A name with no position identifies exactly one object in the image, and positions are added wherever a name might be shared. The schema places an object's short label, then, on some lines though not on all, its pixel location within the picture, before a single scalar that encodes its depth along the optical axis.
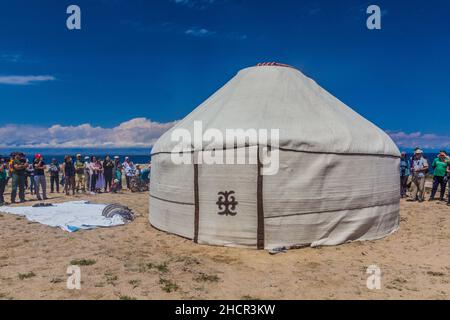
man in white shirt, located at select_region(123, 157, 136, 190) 15.86
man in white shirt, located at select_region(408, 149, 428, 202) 11.34
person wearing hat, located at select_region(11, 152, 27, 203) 11.27
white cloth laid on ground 8.51
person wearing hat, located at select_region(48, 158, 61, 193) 13.68
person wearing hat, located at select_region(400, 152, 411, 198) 12.38
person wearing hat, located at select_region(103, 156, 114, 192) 14.64
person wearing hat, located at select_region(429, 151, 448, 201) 11.37
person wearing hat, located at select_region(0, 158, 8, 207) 11.19
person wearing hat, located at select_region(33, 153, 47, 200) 11.92
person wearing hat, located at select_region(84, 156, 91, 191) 14.69
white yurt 6.32
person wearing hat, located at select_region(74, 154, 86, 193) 14.01
